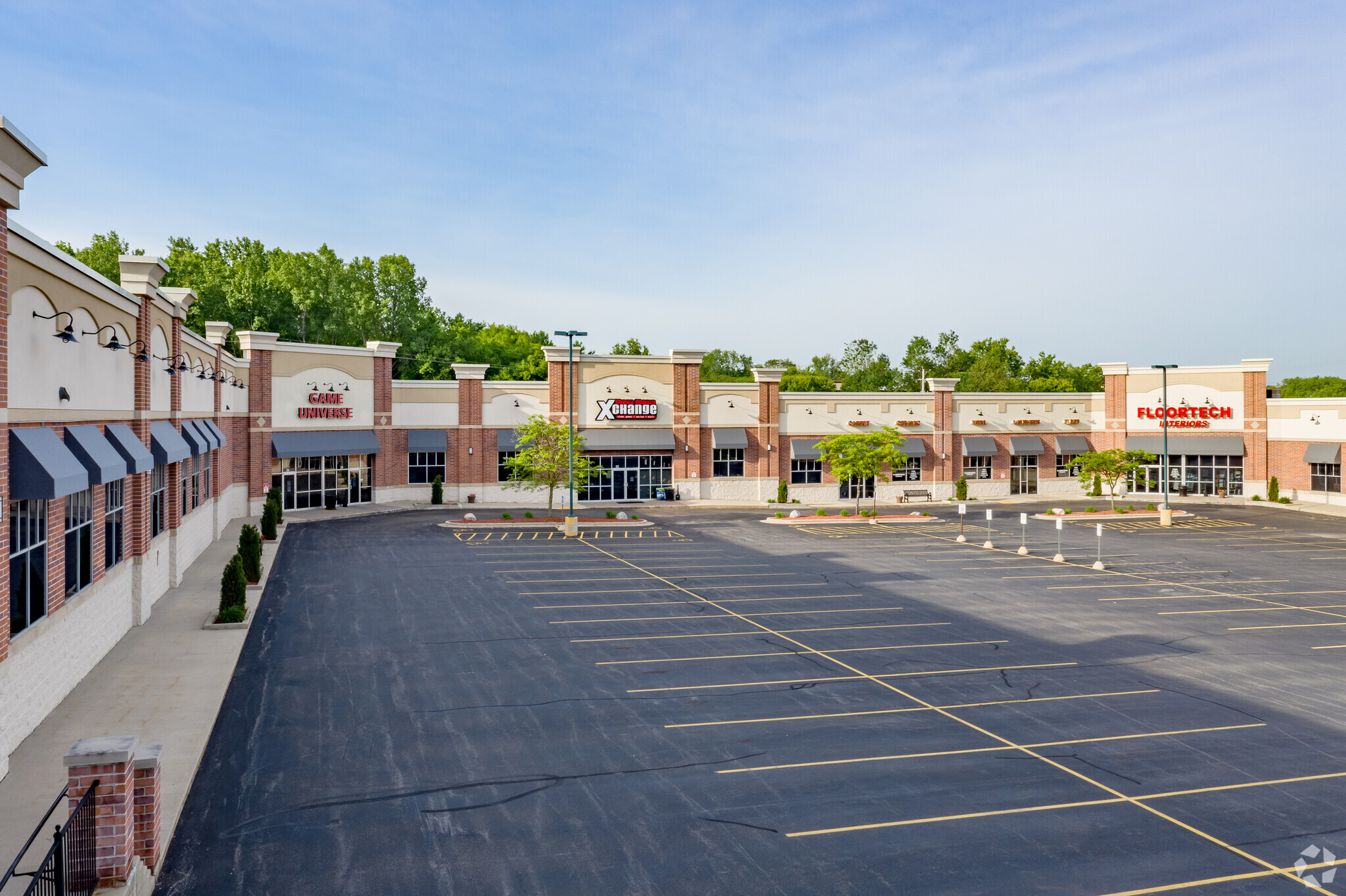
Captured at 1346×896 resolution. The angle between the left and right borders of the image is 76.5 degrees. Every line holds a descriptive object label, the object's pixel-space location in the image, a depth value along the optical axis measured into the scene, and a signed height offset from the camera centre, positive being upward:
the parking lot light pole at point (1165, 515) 45.75 -3.74
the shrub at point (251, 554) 25.91 -3.19
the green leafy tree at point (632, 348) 112.00 +13.23
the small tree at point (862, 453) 49.78 -0.39
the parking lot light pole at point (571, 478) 39.97 -1.49
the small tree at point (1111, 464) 53.28 -1.12
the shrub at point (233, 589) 21.12 -3.46
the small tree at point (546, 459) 47.19 -0.62
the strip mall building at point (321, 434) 13.96 +0.64
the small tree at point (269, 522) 35.81 -3.10
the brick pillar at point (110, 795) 8.38 -3.43
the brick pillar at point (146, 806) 8.99 -3.78
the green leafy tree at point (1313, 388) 111.75 +7.92
